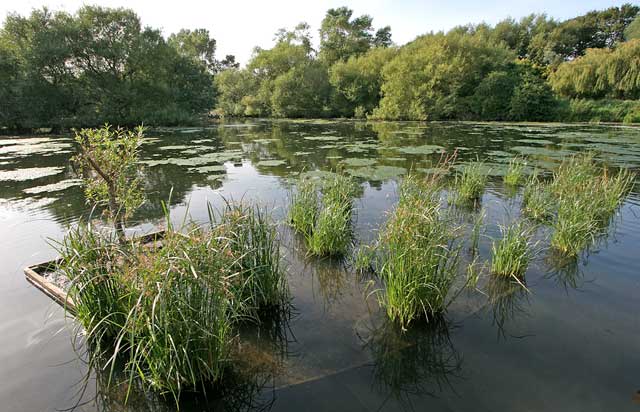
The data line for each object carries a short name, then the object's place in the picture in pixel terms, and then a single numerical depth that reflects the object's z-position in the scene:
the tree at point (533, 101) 33.47
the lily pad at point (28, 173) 11.00
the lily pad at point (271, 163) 13.52
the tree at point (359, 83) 44.75
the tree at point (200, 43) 65.51
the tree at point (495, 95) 35.28
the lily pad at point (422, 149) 15.68
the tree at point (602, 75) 30.75
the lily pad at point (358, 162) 12.76
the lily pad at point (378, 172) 10.72
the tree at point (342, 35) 57.44
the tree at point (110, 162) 4.44
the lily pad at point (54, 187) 9.45
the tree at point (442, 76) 37.06
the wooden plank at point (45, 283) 3.91
